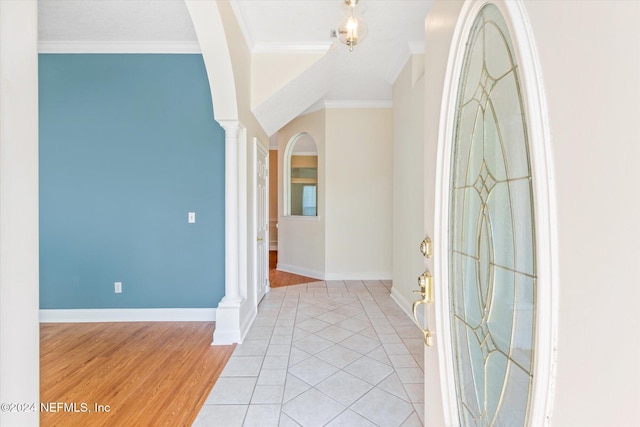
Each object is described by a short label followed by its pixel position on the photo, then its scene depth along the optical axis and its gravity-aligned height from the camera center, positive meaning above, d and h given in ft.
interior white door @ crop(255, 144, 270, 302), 11.37 -0.45
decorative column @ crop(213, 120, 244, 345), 8.64 -0.22
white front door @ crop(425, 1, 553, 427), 1.93 -0.24
